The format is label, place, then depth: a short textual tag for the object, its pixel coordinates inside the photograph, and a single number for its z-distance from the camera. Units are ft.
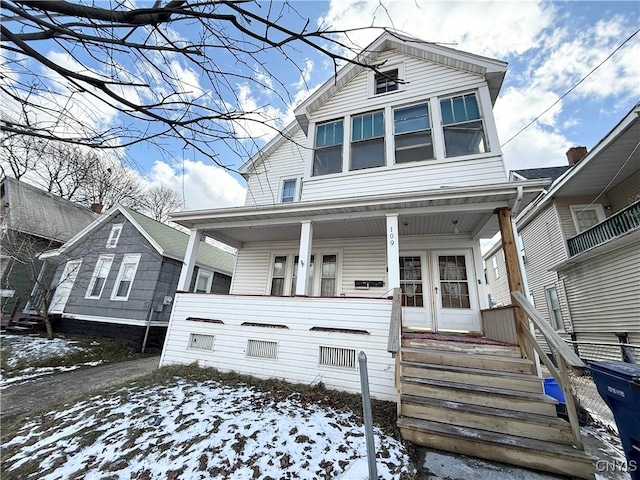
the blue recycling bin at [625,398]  6.85
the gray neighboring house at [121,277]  28.32
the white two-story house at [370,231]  15.02
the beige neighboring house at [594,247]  21.77
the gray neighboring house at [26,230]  29.48
